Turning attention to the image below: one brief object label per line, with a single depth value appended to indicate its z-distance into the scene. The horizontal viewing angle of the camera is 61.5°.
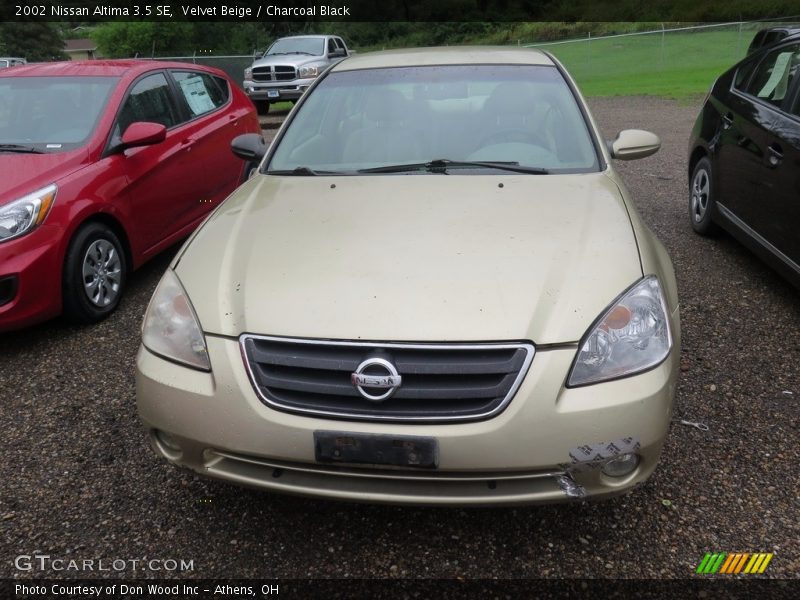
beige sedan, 1.97
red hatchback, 3.71
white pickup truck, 15.63
